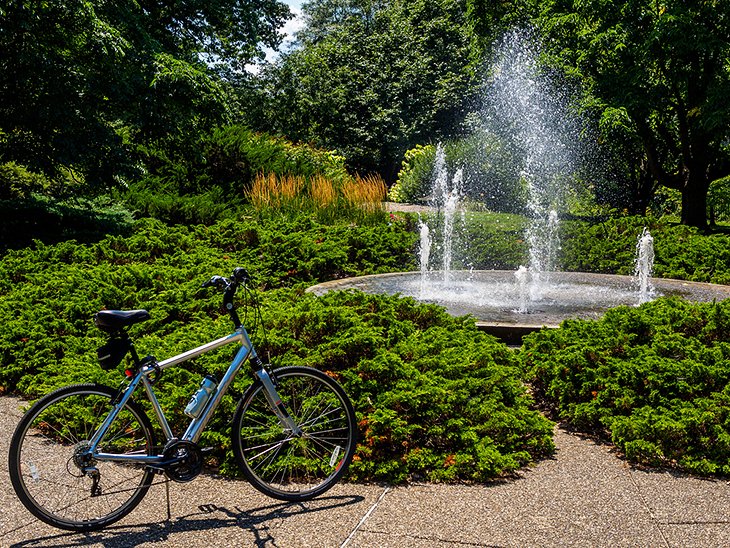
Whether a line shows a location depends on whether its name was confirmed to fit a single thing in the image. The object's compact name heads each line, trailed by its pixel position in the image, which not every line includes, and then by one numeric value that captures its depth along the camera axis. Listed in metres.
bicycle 3.74
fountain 8.46
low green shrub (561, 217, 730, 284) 11.22
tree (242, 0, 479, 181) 34.00
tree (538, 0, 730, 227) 15.17
